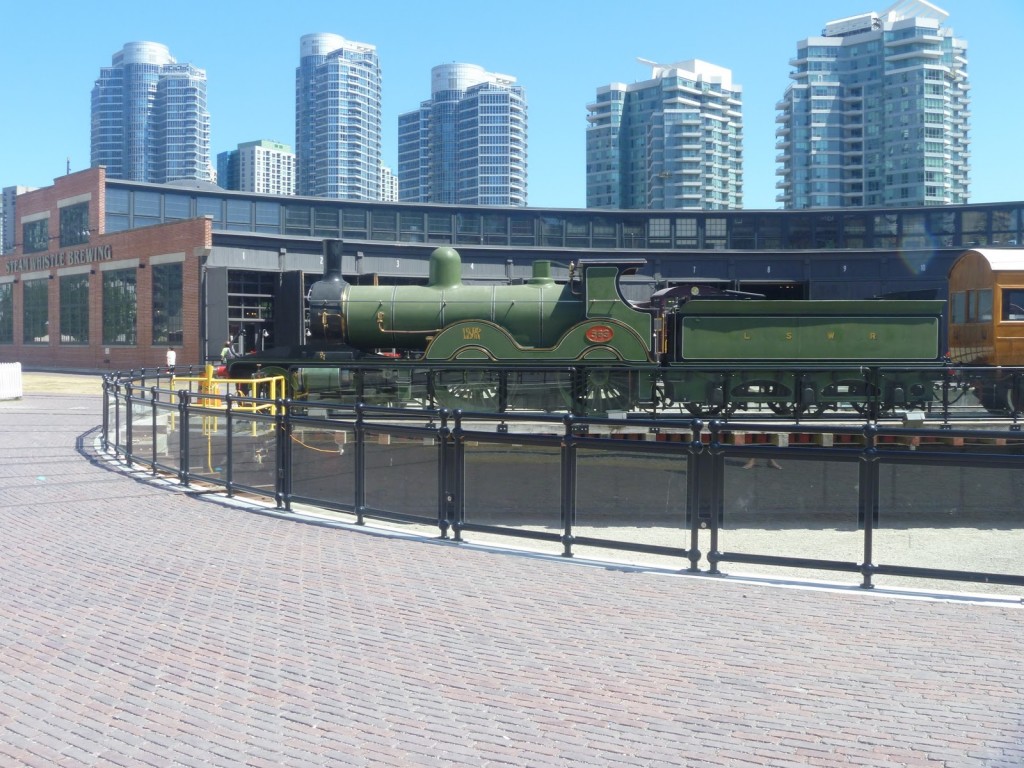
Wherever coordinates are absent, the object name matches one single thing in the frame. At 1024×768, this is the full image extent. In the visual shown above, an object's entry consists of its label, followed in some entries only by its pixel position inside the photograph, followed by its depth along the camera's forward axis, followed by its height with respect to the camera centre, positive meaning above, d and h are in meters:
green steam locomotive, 19.22 -0.06
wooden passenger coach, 21.31 +1.01
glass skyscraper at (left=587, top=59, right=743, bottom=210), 177.12 +39.18
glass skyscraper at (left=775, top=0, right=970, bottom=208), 151.62 +37.23
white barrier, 28.73 -0.91
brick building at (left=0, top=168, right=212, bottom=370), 42.96 +3.09
